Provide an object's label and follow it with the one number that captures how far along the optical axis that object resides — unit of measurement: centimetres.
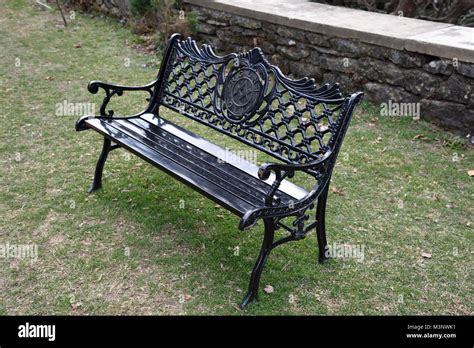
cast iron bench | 291
